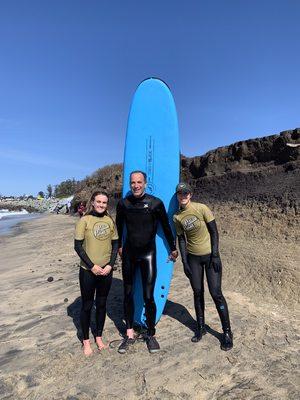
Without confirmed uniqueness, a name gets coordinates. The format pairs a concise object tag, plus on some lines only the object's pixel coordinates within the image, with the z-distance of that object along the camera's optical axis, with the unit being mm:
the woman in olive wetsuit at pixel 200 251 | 3537
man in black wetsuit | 3648
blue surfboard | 4262
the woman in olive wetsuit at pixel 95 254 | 3436
